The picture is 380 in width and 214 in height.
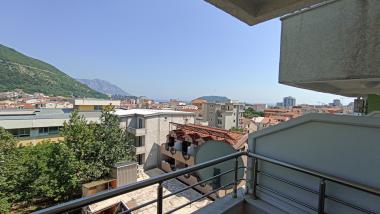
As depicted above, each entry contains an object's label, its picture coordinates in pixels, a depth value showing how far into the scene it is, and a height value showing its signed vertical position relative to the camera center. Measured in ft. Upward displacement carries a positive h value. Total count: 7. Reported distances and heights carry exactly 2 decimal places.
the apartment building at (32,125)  55.62 -8.04
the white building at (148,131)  57.21 -8.76
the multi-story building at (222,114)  132.57 -8.09
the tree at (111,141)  43.83 -9.39
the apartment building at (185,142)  42.07 -9.79
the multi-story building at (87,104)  102.62 -2.88
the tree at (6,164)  30.92 -11.62
